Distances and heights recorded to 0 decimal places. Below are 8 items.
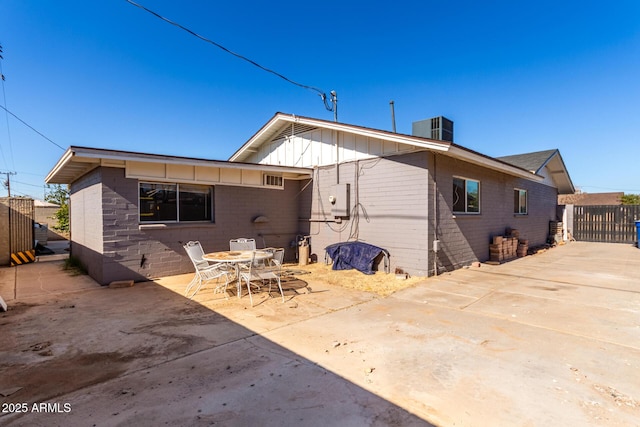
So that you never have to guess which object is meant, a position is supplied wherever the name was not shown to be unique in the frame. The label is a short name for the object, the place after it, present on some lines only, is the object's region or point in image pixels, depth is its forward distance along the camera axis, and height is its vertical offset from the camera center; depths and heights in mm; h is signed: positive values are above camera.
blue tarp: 7789 -1166
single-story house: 6773 +328
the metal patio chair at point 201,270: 5797 -1131
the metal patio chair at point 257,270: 5379 -1120
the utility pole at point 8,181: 37781 +3719
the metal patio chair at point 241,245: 7529 -845
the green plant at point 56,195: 27858 +1530
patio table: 5316 -849
